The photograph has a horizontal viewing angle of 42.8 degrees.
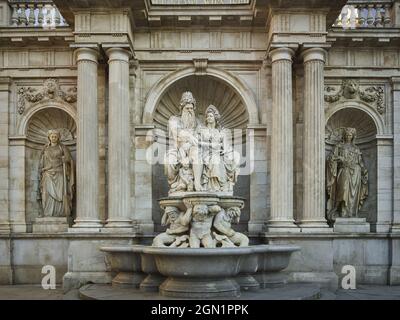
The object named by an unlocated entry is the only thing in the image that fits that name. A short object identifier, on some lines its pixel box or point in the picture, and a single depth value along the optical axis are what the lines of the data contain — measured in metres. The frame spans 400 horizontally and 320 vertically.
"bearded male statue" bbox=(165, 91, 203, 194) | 12.46
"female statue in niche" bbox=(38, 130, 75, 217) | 13.80
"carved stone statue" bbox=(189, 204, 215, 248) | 10.40
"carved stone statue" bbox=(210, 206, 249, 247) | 10.62
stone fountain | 9.55
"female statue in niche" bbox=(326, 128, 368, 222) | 13.80
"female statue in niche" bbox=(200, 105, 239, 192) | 12.51
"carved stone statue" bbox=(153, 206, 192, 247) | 10.59
